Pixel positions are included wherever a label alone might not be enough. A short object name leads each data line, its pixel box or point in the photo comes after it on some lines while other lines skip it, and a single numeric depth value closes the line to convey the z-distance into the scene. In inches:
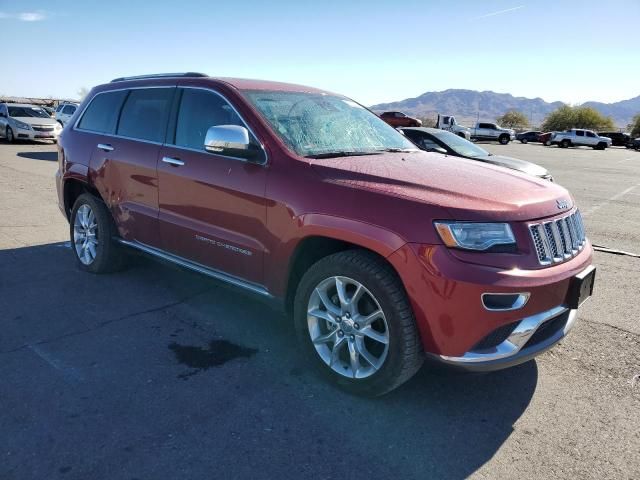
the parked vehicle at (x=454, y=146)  381.7
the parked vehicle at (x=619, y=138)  2027.8
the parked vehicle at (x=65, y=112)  936.7
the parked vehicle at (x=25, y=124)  799.1
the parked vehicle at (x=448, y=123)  1600.6
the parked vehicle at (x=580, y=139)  1759.2
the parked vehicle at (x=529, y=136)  2111.2
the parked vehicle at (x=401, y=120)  1381.8
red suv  106.0
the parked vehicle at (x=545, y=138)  1976.1
